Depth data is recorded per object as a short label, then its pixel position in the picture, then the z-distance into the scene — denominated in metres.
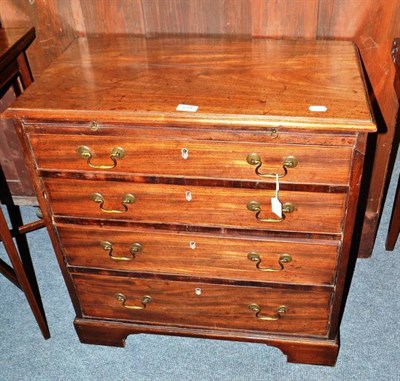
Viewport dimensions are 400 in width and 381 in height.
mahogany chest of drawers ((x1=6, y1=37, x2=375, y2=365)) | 1.46
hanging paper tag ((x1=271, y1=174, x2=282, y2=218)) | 1.54
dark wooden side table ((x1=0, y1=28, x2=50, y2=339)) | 1.81
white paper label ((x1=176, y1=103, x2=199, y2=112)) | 1.44
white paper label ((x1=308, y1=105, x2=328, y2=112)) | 1.41
